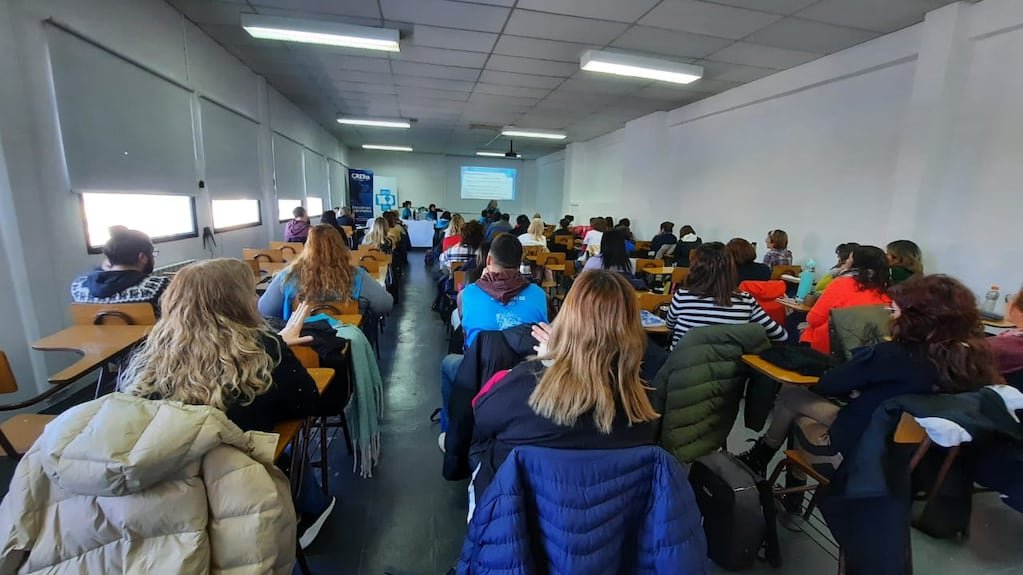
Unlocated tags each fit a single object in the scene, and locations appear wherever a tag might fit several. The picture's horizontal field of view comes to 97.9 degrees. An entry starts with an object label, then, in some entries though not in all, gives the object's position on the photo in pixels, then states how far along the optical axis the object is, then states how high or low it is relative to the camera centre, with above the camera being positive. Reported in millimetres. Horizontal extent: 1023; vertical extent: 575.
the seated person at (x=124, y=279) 2492 -499
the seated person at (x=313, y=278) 2557 -468
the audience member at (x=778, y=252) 5098 -455
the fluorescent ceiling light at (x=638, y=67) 4844 +1568
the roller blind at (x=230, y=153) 5145 +507
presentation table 12206 -878
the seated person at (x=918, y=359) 1562 -503
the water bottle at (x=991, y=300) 3471 -636
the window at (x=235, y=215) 5504 -283
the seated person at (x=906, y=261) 3475 -348
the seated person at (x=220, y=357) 1257 -475
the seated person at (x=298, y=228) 6227 -443
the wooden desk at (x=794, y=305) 3402 -712
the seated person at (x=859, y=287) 2645 -431
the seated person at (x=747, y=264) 3598 -447
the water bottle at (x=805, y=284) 3896 -626
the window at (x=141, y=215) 3496 -223
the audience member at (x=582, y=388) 1103 -465
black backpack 1762 -1200
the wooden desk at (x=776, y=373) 1833 -670
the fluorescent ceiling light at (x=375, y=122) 9484 +1618
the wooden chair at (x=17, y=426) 1581 -952
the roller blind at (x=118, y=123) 3129 +549
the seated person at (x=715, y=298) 2270 -450
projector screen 16453 +717
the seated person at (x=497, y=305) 2273 -525
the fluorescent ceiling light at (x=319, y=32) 4223 +1566
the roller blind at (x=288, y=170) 7562 +457
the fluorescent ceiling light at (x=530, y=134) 10281 +1639
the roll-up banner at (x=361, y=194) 13664 +122
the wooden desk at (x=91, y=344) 1861 -731
